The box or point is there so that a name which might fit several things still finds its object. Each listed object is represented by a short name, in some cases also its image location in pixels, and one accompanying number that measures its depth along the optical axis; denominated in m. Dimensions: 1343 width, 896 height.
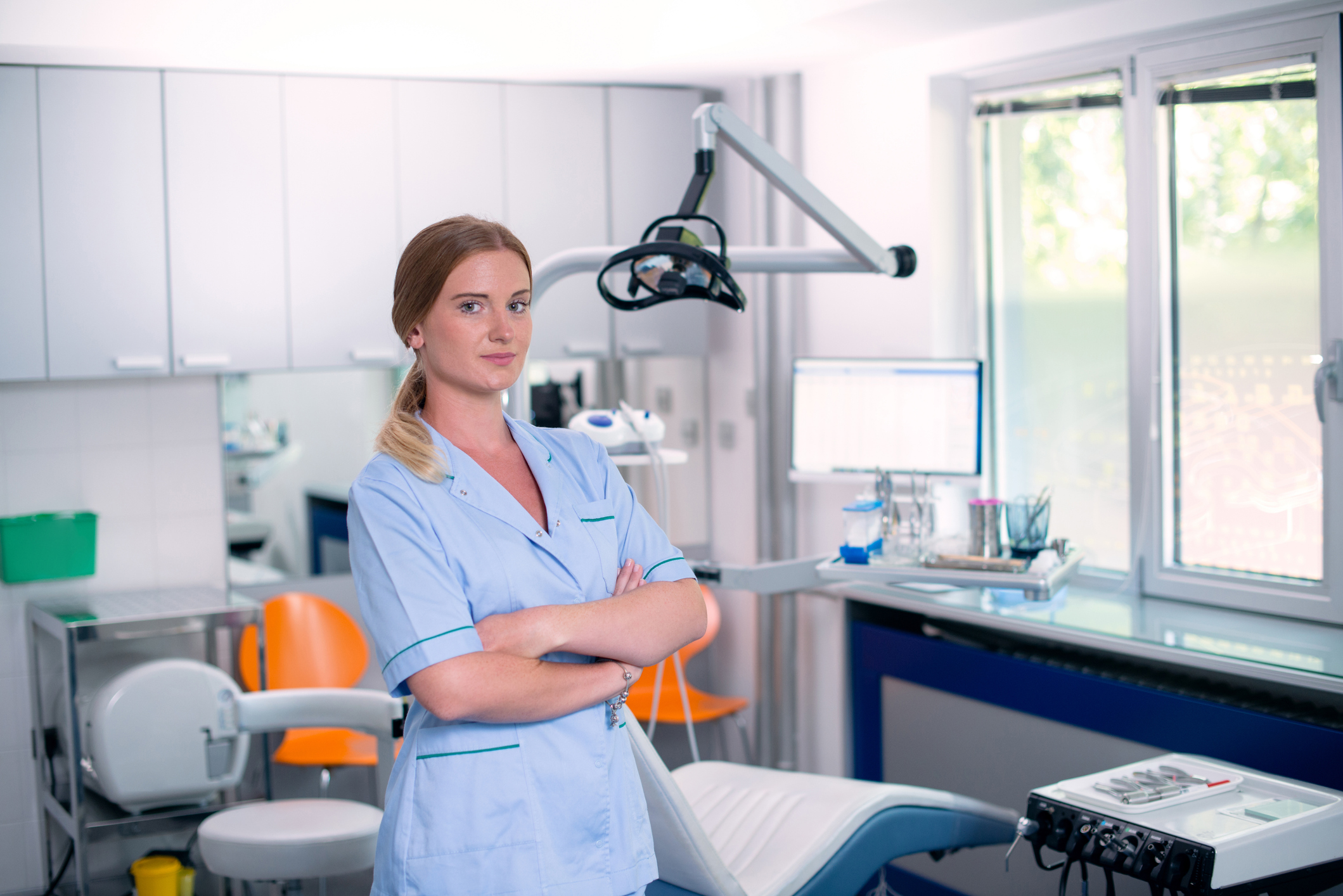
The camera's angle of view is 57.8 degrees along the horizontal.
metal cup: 2.75
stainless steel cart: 3.12
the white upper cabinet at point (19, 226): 3.18
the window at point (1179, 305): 2.87
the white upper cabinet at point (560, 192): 3.75
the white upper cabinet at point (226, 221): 3.35
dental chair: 2.05
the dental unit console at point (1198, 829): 1.78
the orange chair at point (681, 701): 3.60
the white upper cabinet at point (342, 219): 3.49
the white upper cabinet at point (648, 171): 3.89
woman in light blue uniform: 1.49
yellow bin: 3.14
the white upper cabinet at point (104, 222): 3.23
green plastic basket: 3.42
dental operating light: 2.15
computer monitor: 3.25
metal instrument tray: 2.53
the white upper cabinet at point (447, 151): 3.61
